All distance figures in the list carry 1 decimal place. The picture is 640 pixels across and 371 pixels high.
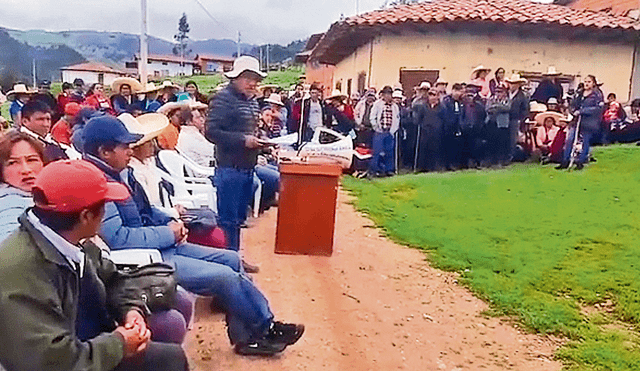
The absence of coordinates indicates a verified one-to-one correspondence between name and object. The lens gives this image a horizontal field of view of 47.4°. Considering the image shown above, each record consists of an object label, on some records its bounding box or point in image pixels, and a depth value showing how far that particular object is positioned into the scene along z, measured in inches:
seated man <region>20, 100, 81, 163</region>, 225.8
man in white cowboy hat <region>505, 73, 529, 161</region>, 498.0
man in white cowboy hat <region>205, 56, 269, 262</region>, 222.1
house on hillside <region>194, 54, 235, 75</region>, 3282.5
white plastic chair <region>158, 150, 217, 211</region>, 270.0
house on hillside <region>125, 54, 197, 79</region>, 3277.6
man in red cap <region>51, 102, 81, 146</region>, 301.3
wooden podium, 256.4
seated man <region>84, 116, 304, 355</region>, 149.9
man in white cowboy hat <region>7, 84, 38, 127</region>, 343.0
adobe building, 607.8
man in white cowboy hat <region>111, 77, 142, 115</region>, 435.8
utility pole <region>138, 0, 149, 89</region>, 700.7
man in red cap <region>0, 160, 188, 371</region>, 85.8
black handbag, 116.2
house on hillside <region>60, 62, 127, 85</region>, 2851.9
